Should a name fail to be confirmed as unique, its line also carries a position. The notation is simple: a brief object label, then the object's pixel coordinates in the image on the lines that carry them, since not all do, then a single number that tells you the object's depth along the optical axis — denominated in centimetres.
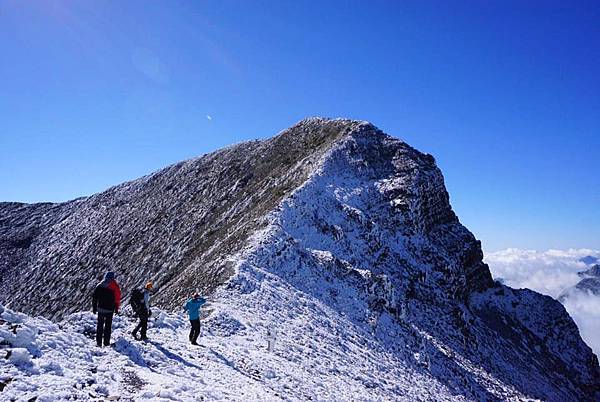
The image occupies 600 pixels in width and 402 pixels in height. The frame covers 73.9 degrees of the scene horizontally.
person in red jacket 1433
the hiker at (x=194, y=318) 1823
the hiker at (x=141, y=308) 1658
